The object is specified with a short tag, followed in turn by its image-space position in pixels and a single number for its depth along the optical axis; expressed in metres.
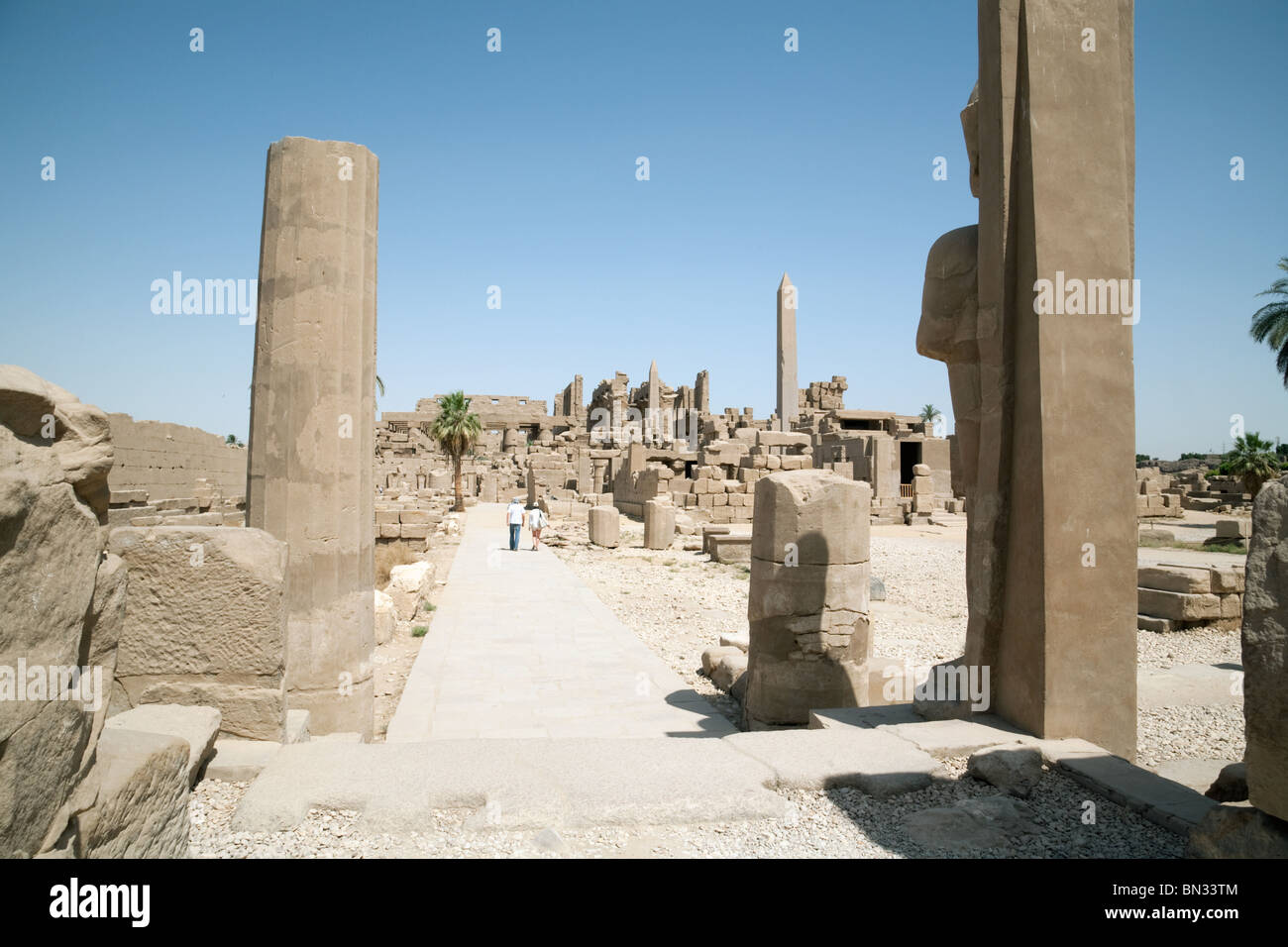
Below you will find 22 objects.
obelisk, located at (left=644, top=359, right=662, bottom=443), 48.56
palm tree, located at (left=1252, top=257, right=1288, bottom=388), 25.28
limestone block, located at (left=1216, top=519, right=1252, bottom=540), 18.41
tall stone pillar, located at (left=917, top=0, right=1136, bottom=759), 3.93
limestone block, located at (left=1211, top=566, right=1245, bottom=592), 9.09
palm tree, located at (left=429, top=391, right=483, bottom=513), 34.78
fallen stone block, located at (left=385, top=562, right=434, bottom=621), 10.59
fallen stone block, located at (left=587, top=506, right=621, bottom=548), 19.80
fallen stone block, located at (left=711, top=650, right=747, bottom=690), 7.66
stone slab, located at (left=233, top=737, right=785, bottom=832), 3.11
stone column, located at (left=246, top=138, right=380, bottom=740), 5.84
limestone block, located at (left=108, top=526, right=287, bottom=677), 3.83
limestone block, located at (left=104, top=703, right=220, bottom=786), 3.30
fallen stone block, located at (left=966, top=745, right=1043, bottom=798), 3.48
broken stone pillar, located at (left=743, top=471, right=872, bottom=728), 6.24
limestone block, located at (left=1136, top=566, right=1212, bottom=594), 9.11
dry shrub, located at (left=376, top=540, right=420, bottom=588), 13.54
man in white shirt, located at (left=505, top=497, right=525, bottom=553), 18.33
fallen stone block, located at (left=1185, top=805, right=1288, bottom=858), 2.24
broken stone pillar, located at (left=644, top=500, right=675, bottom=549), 19.41
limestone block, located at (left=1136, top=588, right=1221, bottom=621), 9.08
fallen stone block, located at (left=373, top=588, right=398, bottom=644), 9.09
